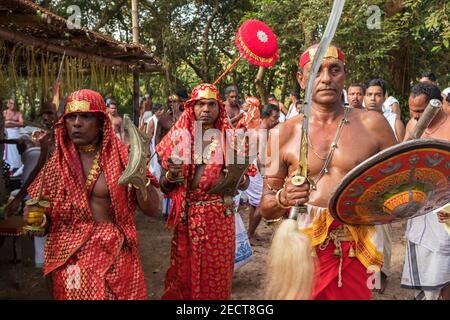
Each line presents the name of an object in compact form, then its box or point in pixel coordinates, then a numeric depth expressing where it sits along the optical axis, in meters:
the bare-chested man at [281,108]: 11.64
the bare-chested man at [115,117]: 8.45
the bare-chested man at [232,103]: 7.98
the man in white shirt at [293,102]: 9.29
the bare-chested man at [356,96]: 6.21
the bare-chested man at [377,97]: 6.14
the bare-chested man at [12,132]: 7.76
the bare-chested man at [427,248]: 3.79
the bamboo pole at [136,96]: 7.65
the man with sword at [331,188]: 2.53
